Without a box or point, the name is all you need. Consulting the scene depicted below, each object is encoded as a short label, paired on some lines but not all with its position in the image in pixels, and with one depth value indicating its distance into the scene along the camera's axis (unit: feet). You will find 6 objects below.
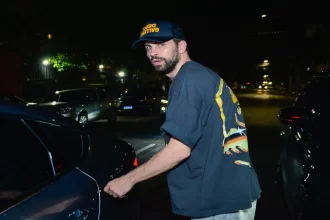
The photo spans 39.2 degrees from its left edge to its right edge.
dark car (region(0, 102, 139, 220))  7.82
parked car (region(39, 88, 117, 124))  51.71
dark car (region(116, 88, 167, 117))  70.59
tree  93.12
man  7.62
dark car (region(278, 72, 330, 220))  11.14
